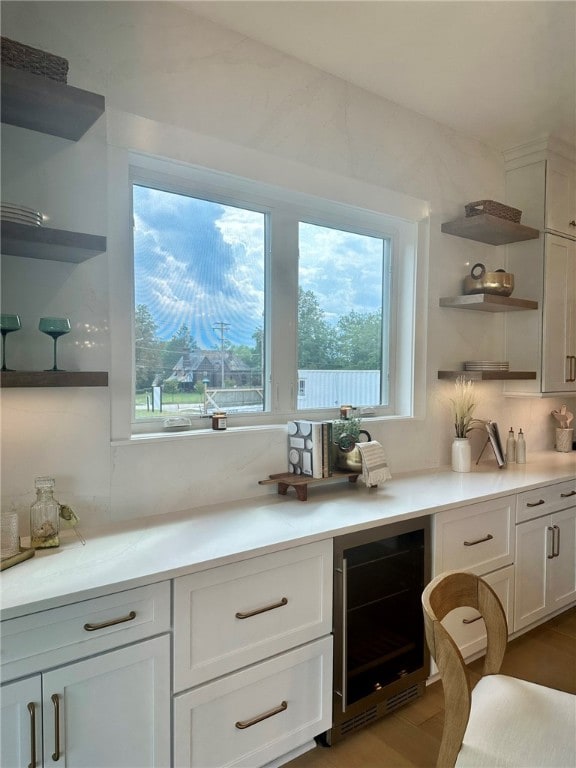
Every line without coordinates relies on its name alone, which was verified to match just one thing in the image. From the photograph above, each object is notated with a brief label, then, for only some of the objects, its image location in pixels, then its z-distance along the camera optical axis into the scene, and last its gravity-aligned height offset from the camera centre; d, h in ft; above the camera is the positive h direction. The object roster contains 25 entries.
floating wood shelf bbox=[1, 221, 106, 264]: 4.69 +1.28
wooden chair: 4.00 -3.01
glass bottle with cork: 5.07 -1.48
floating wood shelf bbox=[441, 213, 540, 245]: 9.14 +2.83
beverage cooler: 5.99 -3.17
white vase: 9.17 -1.45
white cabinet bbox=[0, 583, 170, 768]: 3.97 -2.68
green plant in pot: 7.70 -1.06
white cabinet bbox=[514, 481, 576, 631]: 8.27 -3.09
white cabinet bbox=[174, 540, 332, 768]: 4.84 -2.97
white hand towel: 7.60 -1.35
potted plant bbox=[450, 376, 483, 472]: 9.21 -0.85
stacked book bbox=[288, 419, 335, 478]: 7.24 -1.06
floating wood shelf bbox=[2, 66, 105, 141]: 4.58 +2.64
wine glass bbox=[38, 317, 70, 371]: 5.11 +0.49
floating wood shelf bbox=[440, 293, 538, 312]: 9.19 +1.41
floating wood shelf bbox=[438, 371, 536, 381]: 9.21 +0.04
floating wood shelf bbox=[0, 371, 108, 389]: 4.66 -0.05
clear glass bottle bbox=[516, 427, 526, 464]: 10.34 -1.51
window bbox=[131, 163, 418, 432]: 6.88 +1.18
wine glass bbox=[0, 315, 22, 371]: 4.88 +0.48
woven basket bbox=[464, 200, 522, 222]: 9.27 +3.17
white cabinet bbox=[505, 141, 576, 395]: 10.12 +2.24
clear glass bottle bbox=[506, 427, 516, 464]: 10.38 -1.51
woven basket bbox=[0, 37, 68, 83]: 4.60 +2.96
